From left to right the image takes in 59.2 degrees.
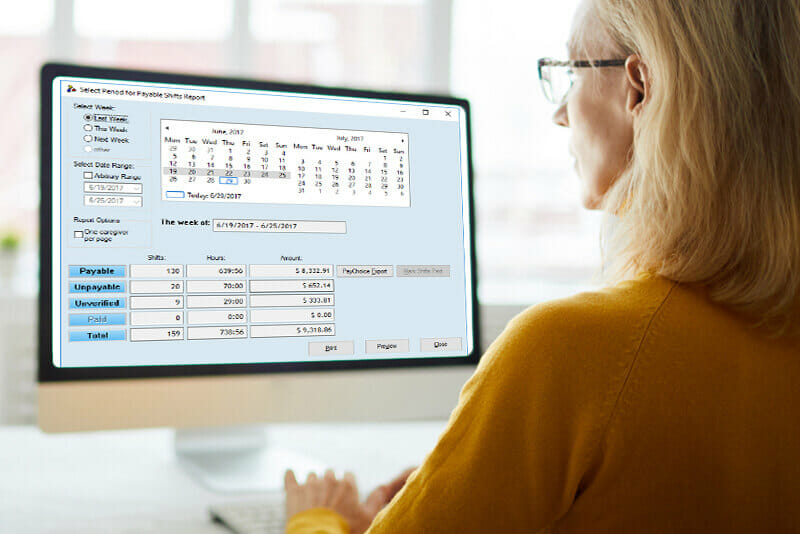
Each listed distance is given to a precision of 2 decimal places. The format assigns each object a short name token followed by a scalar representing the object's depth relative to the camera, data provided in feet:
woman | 1.85
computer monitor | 2.71
